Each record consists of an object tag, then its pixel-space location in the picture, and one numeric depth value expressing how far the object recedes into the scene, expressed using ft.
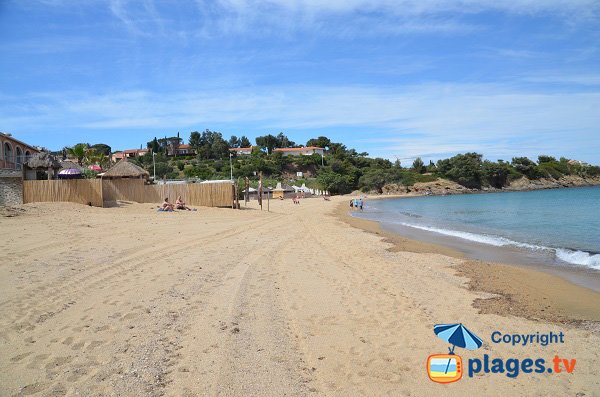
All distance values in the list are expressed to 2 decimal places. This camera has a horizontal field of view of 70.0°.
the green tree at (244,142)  425.69
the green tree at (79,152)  142.92
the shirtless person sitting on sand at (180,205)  75.57
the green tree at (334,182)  247.29
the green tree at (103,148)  350.31
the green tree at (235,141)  427.33
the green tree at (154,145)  352.03
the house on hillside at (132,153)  348.88
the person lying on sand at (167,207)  72.43
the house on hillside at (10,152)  89.66
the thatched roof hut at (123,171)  91.50
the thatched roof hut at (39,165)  74.84
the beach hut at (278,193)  197.06
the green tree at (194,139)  368.89
